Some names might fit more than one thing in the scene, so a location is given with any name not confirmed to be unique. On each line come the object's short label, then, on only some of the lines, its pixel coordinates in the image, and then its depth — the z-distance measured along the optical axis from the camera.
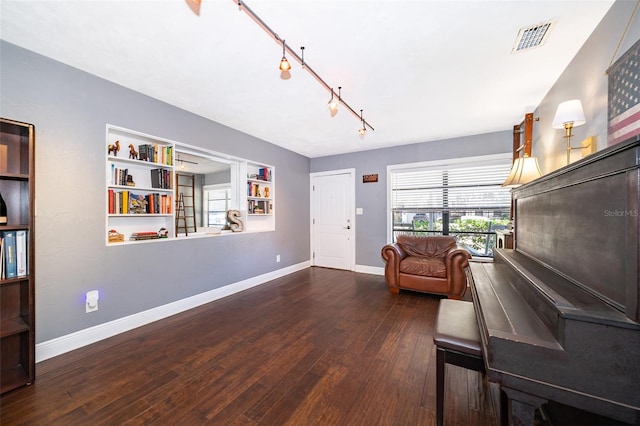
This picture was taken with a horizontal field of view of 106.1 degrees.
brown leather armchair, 3.29
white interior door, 5.10
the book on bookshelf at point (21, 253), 1.73
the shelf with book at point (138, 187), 2.52
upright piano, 0.68
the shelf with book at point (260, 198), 4.16
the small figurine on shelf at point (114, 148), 2.51
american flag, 1.36
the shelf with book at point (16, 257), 1.70
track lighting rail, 1.49
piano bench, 1.19
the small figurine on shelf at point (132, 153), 2.68
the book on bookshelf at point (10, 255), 1.70
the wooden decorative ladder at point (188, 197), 3.98
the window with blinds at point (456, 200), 3.96
